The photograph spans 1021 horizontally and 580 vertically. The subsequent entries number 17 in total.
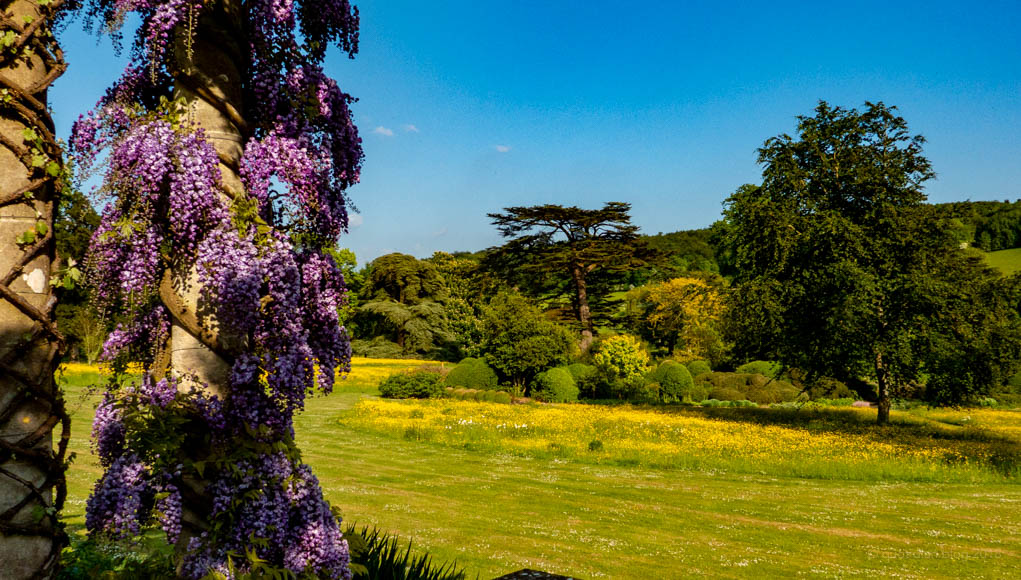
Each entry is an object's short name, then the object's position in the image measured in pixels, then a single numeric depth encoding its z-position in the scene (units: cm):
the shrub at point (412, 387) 2856
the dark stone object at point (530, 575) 351
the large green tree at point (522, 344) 3022
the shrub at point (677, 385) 3309
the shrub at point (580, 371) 3271
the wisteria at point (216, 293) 298
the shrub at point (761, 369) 3741
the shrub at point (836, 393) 3126
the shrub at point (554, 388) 2961
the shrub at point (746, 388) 3397
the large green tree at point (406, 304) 5541
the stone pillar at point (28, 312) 224
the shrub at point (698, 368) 3622
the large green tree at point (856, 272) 1903
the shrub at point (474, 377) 3072
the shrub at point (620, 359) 3184
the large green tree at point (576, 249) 4228
